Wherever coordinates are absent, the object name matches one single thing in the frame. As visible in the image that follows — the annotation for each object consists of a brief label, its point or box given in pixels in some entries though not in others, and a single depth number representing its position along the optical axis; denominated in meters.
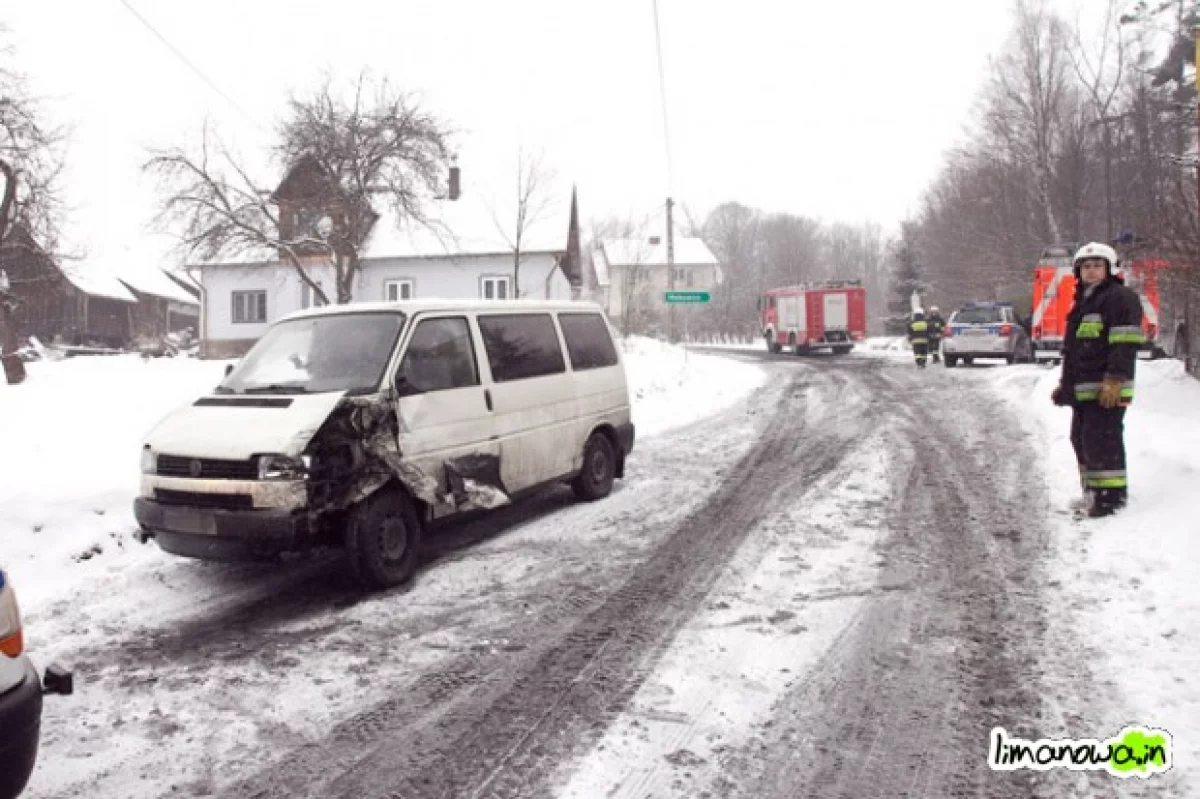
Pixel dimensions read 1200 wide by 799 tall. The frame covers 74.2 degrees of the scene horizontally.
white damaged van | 4.72
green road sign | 19.81
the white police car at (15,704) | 2.44
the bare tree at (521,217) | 27.00
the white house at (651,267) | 48.31
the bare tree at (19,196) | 17.69
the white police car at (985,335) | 20.27
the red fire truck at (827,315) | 29.98
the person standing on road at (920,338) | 21.52
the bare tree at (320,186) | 18.94
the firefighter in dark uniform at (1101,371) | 5.64
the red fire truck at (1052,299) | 19.09
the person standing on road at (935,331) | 23.32
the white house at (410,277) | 31.97
